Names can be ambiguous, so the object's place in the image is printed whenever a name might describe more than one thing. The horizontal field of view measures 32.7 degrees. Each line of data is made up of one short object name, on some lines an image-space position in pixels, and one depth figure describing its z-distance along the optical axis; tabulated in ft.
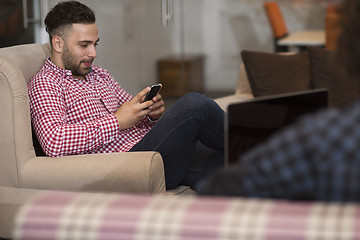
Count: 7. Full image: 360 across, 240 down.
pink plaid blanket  3.10
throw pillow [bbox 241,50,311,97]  10.00
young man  7.14
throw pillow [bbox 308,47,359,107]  9.87
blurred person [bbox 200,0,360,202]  3.26
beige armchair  6.35
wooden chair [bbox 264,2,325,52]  18.73
